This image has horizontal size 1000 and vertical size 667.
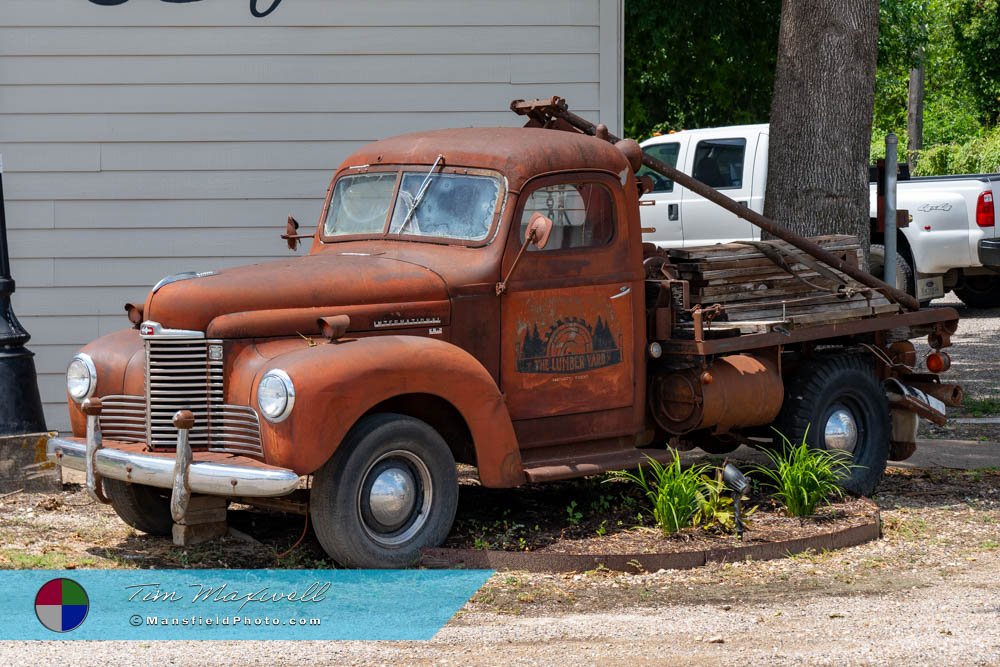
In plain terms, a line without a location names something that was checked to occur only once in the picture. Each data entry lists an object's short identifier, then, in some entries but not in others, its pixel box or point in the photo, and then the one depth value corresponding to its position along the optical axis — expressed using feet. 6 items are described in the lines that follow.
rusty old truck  39.86
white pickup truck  98.84
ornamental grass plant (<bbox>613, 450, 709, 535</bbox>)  44.21
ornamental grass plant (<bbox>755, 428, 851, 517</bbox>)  46.88
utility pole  195.83
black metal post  52.08
